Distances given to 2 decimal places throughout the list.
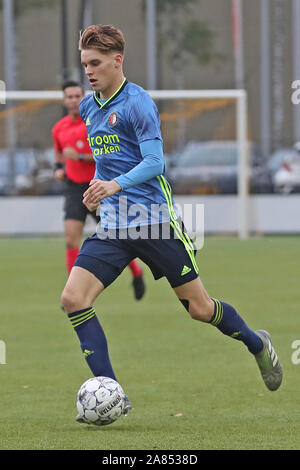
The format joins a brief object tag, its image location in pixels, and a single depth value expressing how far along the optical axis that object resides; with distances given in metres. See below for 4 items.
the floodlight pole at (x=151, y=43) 31.53
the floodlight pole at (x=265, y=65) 35.20
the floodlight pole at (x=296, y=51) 33.43
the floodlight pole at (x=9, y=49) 30.74
